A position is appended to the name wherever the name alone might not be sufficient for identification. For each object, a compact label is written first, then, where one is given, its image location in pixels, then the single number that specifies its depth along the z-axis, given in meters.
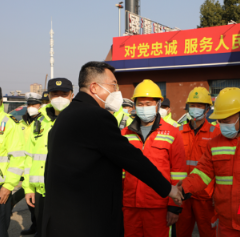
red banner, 14.30
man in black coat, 1.88
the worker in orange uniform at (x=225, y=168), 2.62
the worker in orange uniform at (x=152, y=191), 3.06
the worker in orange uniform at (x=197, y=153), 3.63
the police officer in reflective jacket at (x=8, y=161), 3.38
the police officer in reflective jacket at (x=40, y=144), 3.59
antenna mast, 28.30
